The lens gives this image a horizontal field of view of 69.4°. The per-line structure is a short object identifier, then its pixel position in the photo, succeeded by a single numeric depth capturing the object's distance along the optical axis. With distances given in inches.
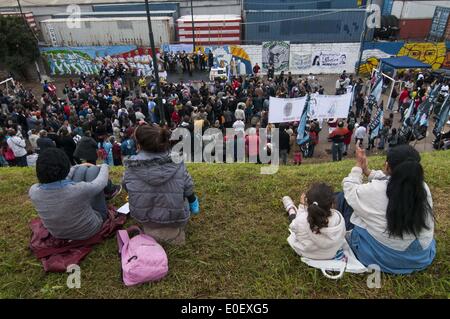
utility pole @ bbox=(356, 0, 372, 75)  882.6
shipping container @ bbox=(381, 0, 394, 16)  1240.2
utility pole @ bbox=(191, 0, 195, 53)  938.1
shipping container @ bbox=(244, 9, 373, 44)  1034.7
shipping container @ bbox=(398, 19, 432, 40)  1194.0
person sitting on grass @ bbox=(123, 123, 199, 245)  122.6
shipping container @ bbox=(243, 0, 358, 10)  1194.0
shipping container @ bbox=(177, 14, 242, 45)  998.4
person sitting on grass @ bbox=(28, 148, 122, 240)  119.4
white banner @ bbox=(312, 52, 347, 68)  917.8
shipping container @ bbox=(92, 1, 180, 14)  1205.7
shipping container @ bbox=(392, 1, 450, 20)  1181.1
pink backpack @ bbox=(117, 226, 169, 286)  123.2
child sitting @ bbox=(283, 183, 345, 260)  115.6
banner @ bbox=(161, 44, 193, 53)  943.7
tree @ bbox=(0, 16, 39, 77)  903.5
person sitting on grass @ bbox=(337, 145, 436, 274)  104.5
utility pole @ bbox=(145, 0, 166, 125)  391.5
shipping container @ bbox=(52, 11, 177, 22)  1121.4
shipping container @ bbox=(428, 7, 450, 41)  1093.1
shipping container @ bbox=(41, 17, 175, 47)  1010.1
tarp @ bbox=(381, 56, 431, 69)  642.8
